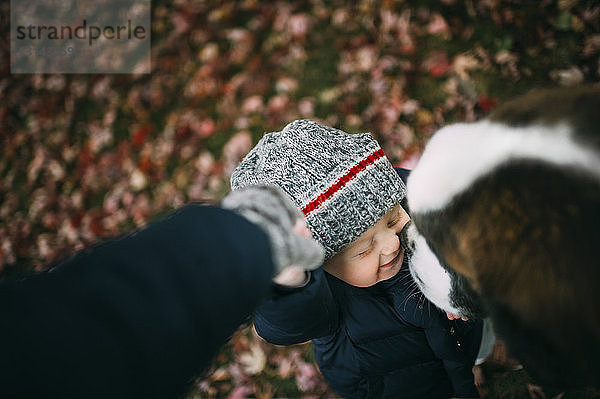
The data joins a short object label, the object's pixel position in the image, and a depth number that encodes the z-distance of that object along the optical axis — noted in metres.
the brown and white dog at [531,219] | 0.87
